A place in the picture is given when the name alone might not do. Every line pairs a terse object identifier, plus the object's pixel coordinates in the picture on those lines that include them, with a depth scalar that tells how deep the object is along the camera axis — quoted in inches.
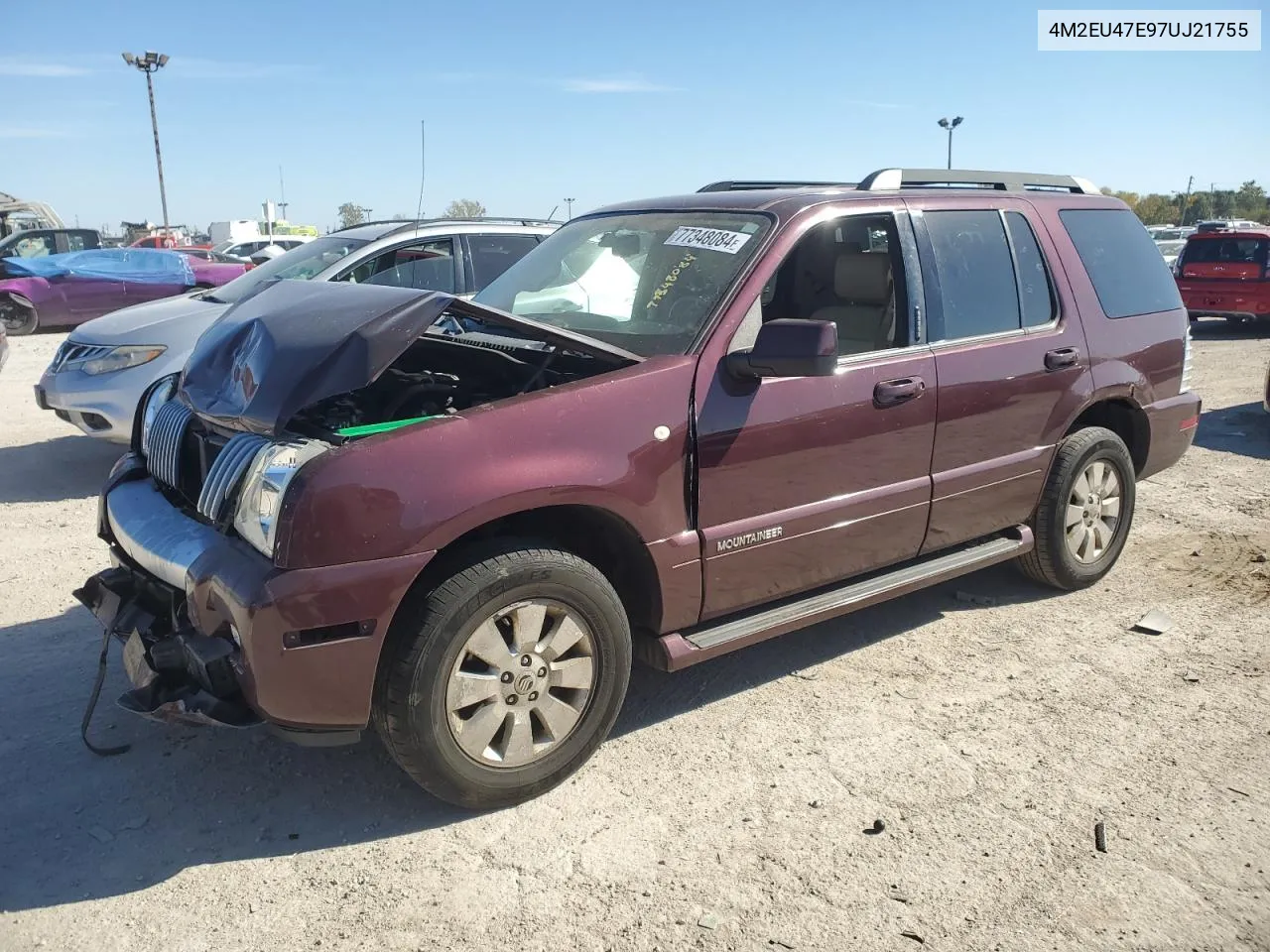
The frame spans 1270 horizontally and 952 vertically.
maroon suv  111.4
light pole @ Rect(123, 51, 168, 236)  1423.5
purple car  594.5
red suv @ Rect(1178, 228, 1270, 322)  624.1
